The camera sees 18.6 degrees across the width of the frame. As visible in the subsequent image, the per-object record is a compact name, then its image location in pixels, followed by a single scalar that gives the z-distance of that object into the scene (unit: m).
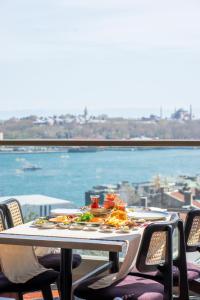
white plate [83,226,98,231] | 3.46
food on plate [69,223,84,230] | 3.48
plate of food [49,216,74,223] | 3.70
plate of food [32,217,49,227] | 3.61
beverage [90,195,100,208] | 3.92
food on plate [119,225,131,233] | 3.37
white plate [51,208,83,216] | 4.04
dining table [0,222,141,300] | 3.11
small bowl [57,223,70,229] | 3.52
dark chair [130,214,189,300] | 3.42
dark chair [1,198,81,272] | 4.02
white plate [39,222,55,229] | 3.52
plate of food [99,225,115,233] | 3.39
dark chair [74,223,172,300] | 3.15
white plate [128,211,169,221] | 3.76
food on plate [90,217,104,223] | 3.67
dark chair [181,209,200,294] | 3.65
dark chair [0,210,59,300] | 3.44
